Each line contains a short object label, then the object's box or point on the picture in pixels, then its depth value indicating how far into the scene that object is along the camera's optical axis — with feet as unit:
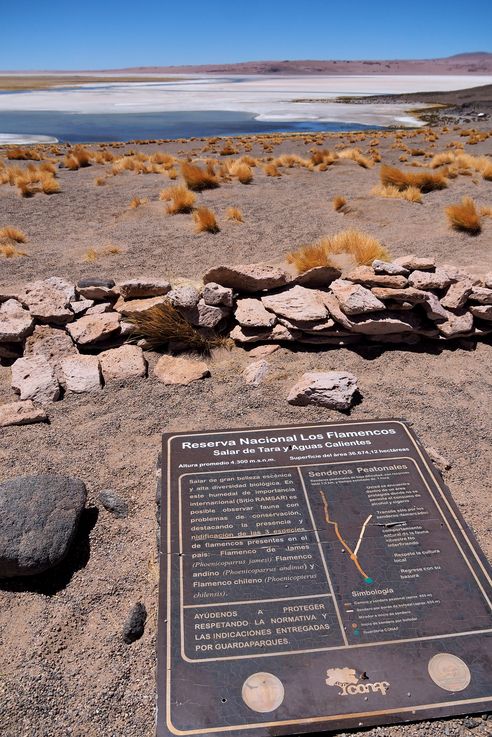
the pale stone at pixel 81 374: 13.70
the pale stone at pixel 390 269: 15.64
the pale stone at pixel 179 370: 14.03
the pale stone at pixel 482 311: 15.49
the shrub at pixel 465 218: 24.39
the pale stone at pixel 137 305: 15.79
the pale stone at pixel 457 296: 15.32
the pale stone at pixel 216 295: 15.37
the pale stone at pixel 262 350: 15.08
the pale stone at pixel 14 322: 15.11
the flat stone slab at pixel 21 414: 12.47
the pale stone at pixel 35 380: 13.38
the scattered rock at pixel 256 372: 13.85
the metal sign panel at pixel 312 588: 6.51
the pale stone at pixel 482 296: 15.61
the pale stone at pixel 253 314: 15.21
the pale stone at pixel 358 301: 14.42
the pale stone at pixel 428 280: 15.53
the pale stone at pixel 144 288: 16.63
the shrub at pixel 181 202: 30.55
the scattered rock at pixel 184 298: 15.31
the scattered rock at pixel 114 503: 9.96
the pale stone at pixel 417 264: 16.25
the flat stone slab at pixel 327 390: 12.67
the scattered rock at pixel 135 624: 7.80
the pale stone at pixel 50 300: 15.87
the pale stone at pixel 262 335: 15.26
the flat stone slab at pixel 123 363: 14.19
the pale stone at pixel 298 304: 14.87
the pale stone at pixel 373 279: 14.98
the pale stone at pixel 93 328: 15.16
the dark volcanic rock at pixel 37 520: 8.39
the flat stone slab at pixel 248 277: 15.83
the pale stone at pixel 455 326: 15.20
